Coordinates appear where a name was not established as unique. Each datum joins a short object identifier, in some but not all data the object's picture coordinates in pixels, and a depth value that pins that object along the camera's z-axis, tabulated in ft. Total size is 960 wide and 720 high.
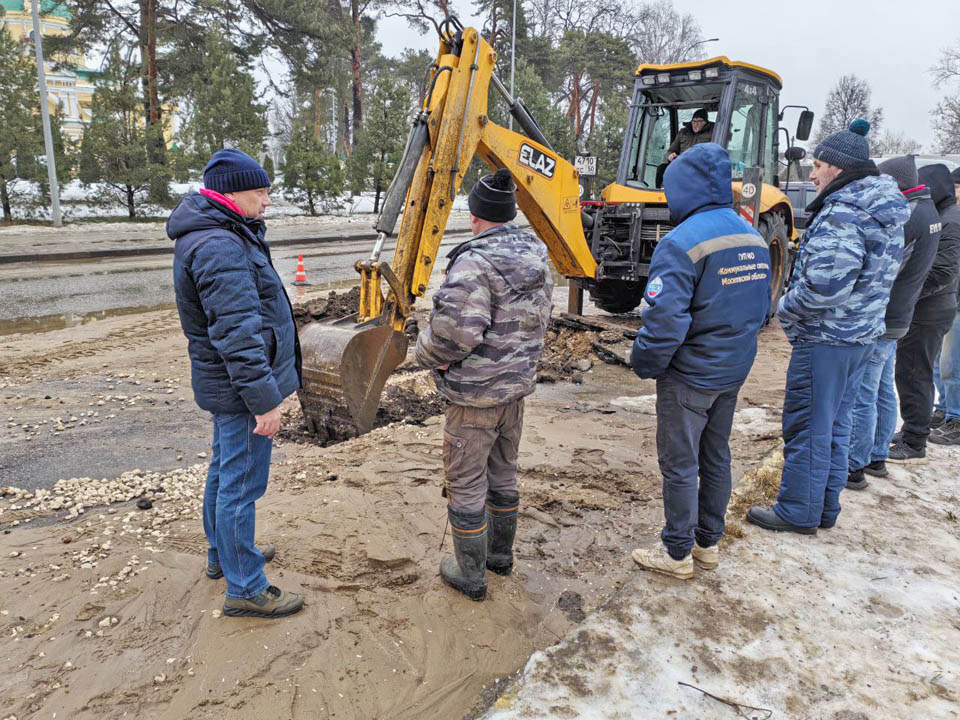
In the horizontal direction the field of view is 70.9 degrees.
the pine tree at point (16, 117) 57.57
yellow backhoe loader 15.88
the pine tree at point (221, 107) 71.15
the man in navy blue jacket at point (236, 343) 8.79
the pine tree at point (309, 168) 80.28
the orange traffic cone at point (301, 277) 39.70
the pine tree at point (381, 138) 79.97
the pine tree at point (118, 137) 62.59
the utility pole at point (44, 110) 56.29
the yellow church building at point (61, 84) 145.28
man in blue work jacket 10.14
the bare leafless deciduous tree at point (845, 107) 159.63
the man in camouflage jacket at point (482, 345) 9.73
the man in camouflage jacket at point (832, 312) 11.81
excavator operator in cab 25.86
